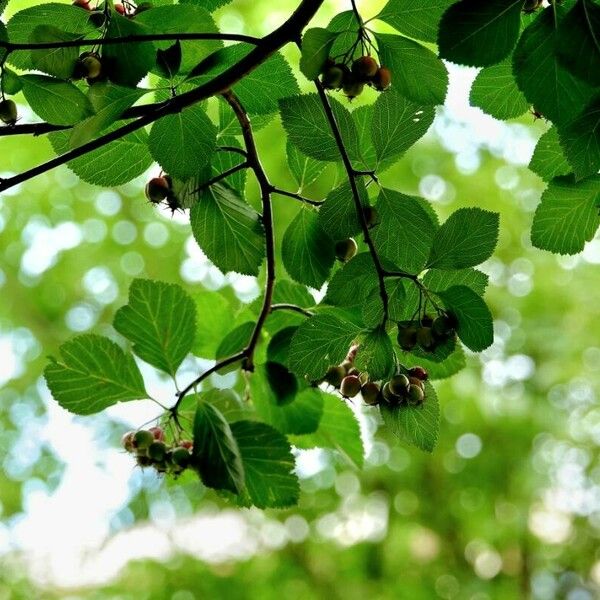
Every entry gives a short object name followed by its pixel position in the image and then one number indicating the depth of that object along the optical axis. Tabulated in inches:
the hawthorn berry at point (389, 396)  38.0
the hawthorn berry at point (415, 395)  37.9
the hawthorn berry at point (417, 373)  38.5
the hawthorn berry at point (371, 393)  38.4
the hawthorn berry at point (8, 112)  35.8
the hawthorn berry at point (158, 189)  38.4
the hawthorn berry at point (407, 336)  37.4
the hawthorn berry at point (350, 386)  39.3
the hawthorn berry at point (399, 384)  37.7
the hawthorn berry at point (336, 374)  40.7
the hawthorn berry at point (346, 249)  39.2
